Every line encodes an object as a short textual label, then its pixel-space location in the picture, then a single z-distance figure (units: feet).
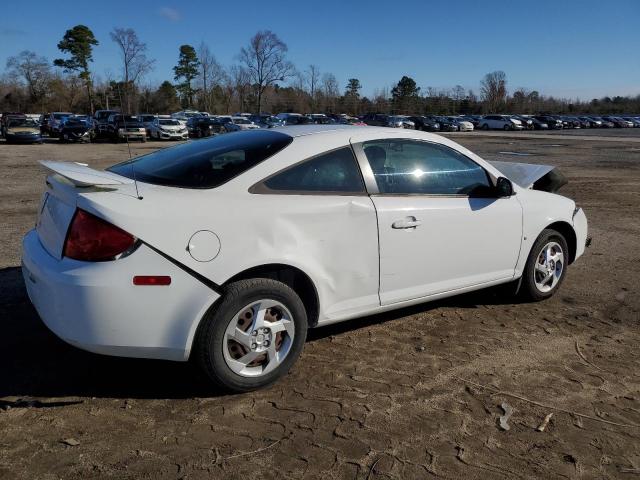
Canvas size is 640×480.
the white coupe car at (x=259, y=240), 9.75
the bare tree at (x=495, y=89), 353.92
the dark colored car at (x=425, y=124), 170.60
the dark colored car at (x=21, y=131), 100.63
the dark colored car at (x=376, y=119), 160.45
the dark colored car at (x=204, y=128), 117.80
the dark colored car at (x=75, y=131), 106.42
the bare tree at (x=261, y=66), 277.23
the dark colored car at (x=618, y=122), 235.40
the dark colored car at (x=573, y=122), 227.61
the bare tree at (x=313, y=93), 314.76
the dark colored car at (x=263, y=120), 141.18
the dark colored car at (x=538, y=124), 207.72
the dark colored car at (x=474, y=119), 212.37
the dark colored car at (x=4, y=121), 103.54
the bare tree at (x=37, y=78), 270.87
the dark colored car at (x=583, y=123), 229.86
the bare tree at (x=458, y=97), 331.98
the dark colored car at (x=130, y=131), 103.52
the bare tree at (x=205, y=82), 295.89
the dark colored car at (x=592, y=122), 231.71
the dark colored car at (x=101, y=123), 111.86
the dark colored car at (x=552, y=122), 213.46
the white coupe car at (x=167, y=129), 115.44
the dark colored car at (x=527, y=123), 203.56
